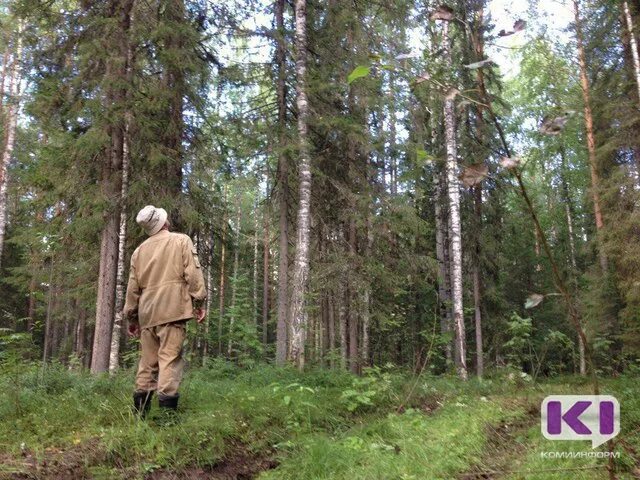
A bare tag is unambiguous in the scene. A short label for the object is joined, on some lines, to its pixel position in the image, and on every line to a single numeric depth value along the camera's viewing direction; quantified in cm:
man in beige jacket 413
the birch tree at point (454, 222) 1294
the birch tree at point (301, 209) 827
